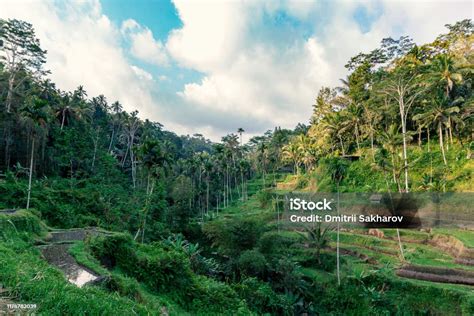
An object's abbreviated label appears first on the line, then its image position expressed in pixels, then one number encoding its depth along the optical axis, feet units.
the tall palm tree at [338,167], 89.25
